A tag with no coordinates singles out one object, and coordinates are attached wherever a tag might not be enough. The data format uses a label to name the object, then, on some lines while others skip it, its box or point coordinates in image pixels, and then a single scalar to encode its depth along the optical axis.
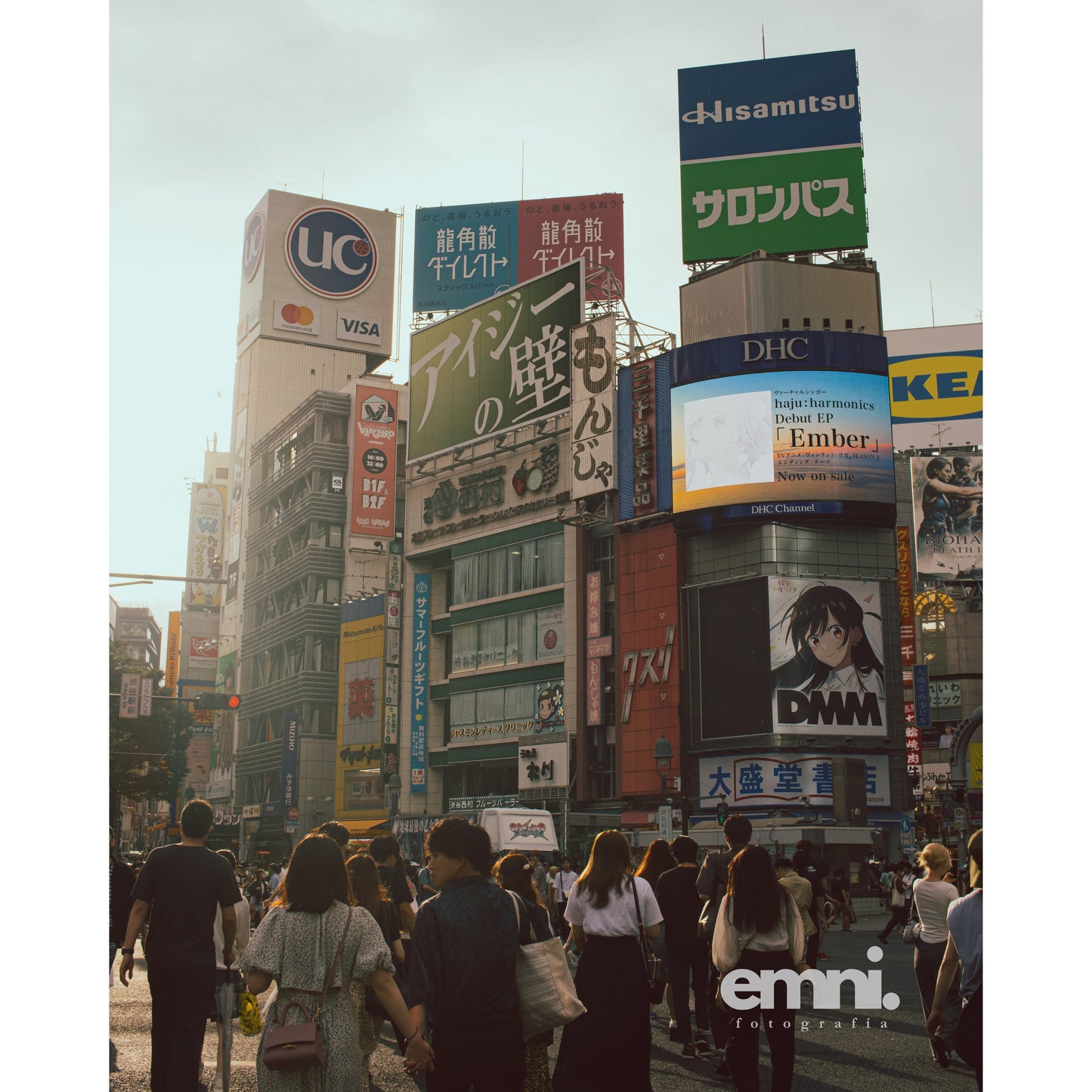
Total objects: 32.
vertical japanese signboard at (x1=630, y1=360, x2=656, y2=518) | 49.72
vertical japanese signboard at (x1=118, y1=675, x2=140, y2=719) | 47.38
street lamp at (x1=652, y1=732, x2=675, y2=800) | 32.16
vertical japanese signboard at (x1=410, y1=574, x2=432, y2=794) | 59.03
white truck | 31.45
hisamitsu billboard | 49.09
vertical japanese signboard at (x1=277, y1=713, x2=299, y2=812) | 73.00
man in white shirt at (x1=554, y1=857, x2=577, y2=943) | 24.64
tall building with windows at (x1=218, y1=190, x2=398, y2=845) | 77.75
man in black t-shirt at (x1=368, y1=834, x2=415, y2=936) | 10.07
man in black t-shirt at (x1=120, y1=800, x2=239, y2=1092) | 8.42
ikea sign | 67.81
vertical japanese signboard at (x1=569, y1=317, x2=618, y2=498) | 51.38
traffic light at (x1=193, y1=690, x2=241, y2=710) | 32.75
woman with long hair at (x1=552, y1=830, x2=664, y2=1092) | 8.13
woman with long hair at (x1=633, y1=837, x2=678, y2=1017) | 12.27
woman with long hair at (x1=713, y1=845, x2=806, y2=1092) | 8.29
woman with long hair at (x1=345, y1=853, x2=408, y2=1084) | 8.73
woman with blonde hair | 9.89
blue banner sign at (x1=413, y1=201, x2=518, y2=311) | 70.62
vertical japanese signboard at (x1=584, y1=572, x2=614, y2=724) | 50.28
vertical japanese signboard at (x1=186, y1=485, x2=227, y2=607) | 111.25
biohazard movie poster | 62.97
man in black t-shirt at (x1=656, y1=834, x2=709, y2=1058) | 11.89
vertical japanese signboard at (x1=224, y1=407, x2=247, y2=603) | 99.88
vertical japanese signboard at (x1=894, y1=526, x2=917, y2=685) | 51.06
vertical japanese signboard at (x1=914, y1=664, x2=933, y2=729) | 57.69
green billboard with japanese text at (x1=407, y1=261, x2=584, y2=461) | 53.94
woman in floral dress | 6.02
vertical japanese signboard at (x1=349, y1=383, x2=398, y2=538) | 66.69
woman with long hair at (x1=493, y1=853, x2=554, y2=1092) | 6.79
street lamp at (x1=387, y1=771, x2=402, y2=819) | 58.62
